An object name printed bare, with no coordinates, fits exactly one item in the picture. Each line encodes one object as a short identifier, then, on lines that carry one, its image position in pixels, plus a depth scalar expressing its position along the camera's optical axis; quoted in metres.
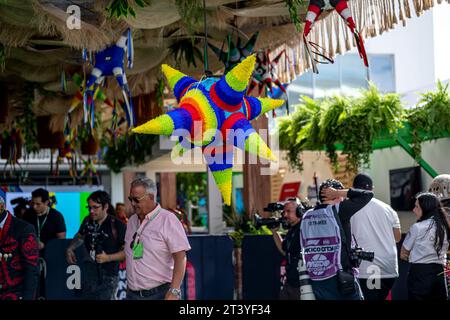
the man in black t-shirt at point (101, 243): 7.01
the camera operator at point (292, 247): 6.21
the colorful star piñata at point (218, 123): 4.62
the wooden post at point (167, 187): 19.38
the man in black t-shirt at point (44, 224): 8.34
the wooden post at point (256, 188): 10.07
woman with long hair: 6.08
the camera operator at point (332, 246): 5.60
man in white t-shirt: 6.40
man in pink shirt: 5.52
